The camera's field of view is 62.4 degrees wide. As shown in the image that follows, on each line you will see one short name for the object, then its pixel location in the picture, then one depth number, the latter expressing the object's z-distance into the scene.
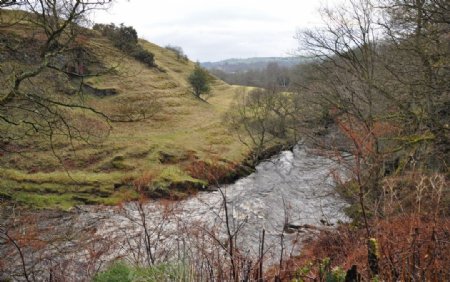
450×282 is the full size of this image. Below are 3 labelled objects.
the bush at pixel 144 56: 46.33
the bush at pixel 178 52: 59.49
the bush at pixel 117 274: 4.31
